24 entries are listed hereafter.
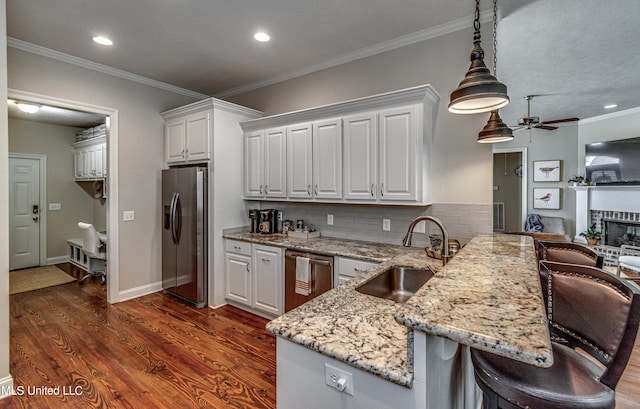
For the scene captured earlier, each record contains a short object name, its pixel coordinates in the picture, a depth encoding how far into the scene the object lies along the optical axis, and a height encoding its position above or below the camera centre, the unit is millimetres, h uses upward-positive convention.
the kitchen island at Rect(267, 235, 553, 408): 747 -484
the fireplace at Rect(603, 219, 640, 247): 5312 -556
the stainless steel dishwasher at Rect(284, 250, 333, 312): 2859 -715
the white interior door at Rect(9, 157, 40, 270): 5387 -163
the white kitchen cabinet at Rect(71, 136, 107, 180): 5195 +790
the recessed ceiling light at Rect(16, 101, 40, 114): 4258 +1349
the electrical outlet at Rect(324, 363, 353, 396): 1021 -597
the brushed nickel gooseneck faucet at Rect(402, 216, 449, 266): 2027 -255
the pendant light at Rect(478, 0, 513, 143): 2355 +557
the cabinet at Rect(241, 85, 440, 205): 2711 +522
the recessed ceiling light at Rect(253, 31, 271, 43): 2927 +1612
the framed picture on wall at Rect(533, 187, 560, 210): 6352 +76
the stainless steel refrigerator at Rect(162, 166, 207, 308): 3645 -332
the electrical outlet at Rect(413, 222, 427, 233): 2961 -252
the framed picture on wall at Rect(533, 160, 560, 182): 6348 +653
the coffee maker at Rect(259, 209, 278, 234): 3803 -235
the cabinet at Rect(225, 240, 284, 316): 3234 -830
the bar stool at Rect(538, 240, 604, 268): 1846 -334
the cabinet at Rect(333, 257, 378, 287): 2638 -578
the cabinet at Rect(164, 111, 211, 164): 3691 +825
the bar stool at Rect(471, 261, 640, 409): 1023 -601
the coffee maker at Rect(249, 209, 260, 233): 3887 -237
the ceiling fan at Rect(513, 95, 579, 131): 4375 +1178
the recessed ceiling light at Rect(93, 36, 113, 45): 3012 +1620
